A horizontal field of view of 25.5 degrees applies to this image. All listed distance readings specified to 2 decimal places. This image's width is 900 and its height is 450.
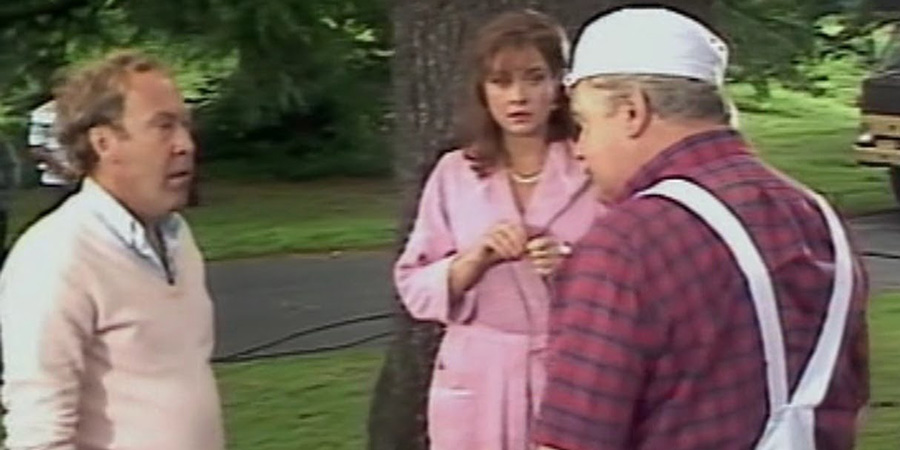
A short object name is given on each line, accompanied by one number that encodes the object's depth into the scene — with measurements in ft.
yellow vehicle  59.36
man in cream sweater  10.73
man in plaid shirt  8.66
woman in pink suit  13.39
